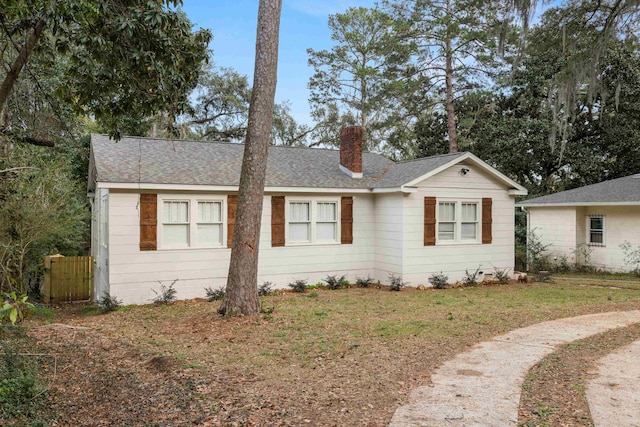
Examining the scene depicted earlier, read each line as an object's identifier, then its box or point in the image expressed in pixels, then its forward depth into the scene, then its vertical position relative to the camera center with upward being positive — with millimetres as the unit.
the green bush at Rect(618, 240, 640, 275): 15312 -1118
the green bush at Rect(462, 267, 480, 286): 13357 -1661
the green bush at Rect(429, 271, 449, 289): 12797 -1649
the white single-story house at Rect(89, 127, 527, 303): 10516 +141
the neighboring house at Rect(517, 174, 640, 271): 15688 +25
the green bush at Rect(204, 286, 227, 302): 10883 -1750
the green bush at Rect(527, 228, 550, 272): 17766 -1299
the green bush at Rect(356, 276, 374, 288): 13078 -1718
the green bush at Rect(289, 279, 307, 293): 11953 -1689
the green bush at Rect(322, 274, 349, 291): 12570 -1667
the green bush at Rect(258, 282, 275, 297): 11539 -1726
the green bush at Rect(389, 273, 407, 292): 12309 -1670
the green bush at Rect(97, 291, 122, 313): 9844 -1791
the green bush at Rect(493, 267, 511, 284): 13781 -1588
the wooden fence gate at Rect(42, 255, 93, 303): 12164 -1573
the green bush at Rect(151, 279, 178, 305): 10534 -1708
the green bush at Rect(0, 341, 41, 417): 4270 -1676
